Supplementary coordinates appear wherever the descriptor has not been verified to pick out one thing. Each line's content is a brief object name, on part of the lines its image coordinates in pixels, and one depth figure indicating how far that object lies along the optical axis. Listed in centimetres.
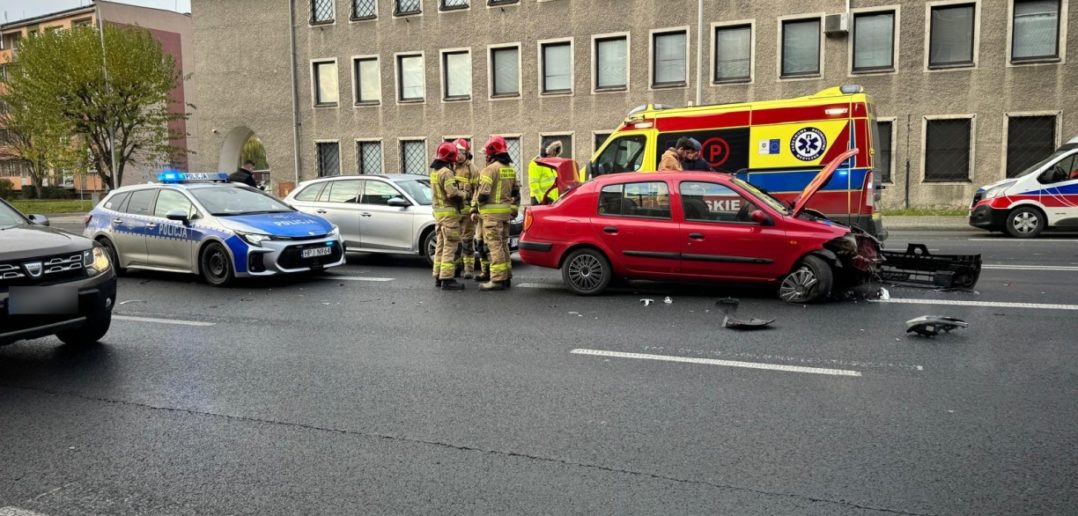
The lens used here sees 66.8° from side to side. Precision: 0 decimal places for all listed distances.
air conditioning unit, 2388
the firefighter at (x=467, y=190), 1055
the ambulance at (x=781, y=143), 1194
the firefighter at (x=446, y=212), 1035
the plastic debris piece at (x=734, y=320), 752
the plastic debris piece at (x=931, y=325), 704
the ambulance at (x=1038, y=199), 1583
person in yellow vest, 1341
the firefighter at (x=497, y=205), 1027
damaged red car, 879
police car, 1077
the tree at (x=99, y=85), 3344
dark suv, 584
